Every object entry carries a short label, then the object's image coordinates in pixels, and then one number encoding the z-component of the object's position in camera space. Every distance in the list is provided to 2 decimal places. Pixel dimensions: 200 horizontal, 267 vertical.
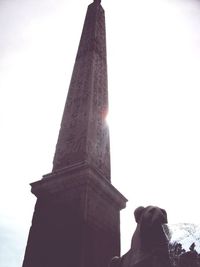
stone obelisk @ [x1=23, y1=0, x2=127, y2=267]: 3.87
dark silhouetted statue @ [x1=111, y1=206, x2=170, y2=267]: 2.30
